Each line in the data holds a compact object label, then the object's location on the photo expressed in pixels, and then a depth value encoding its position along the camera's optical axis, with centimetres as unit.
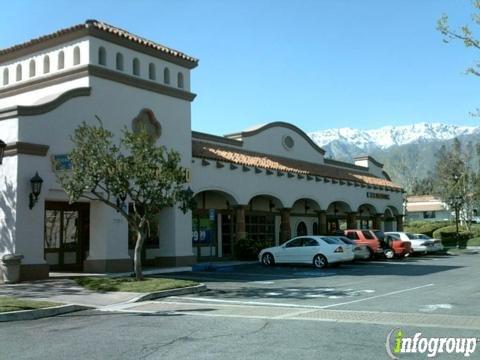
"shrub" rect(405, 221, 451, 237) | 6107
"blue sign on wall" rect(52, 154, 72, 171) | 1970
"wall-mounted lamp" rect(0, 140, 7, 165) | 1376
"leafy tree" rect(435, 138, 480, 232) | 4716
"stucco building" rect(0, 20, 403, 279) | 1945
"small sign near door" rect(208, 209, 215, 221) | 2414
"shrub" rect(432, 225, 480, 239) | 5230
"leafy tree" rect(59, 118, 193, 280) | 1695
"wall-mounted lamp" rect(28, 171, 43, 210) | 1908
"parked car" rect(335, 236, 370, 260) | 2783
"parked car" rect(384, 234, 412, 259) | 3122
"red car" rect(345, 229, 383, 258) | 3009
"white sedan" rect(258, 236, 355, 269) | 2473
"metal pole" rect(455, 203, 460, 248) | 4381
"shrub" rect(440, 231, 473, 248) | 4694
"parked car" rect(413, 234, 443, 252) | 3384
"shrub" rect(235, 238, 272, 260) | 2898
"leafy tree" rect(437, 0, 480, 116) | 1123
